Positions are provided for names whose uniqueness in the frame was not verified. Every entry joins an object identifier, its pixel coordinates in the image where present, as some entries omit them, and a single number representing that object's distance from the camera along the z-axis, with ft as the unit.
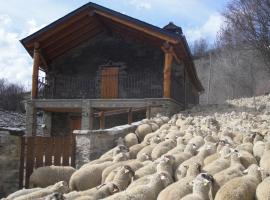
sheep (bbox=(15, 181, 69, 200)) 14.39
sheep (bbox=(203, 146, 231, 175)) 14.75
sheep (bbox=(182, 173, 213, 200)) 12.19
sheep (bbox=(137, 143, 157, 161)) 18.98
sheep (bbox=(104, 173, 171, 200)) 12.34
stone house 37.93
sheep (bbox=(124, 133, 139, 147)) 24.83
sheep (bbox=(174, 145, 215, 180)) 15.59
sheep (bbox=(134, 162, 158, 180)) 15.73
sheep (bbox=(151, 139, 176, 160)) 19.38
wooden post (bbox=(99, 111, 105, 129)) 29.35
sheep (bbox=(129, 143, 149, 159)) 20.83
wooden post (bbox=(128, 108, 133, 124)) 29.80
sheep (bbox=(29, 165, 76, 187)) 19.47
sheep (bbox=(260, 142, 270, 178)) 14.65
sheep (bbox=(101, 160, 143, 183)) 16.76
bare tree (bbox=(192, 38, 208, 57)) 132.88
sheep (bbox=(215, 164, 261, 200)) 11.28
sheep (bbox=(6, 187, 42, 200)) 15.19
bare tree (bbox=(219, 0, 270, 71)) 46.20
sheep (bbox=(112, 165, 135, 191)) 14.98
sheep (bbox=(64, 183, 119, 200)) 13.46
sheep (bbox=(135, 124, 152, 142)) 26.63
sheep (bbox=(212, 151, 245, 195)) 12.83
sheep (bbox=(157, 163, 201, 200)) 12.18
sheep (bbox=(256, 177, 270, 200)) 11.25
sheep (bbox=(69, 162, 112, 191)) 17.05
